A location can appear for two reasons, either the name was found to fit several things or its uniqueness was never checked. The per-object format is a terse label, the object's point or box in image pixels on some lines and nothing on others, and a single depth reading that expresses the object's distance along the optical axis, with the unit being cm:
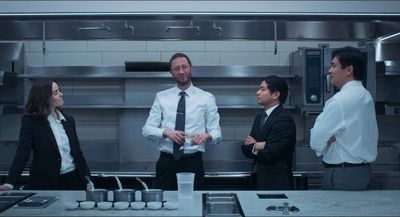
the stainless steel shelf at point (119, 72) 452
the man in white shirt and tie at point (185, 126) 330
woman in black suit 302
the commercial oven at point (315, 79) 418
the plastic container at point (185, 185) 238
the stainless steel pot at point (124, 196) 223
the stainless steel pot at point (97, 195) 223
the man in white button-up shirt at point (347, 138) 265
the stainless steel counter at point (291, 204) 207
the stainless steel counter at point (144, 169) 396
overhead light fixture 373
